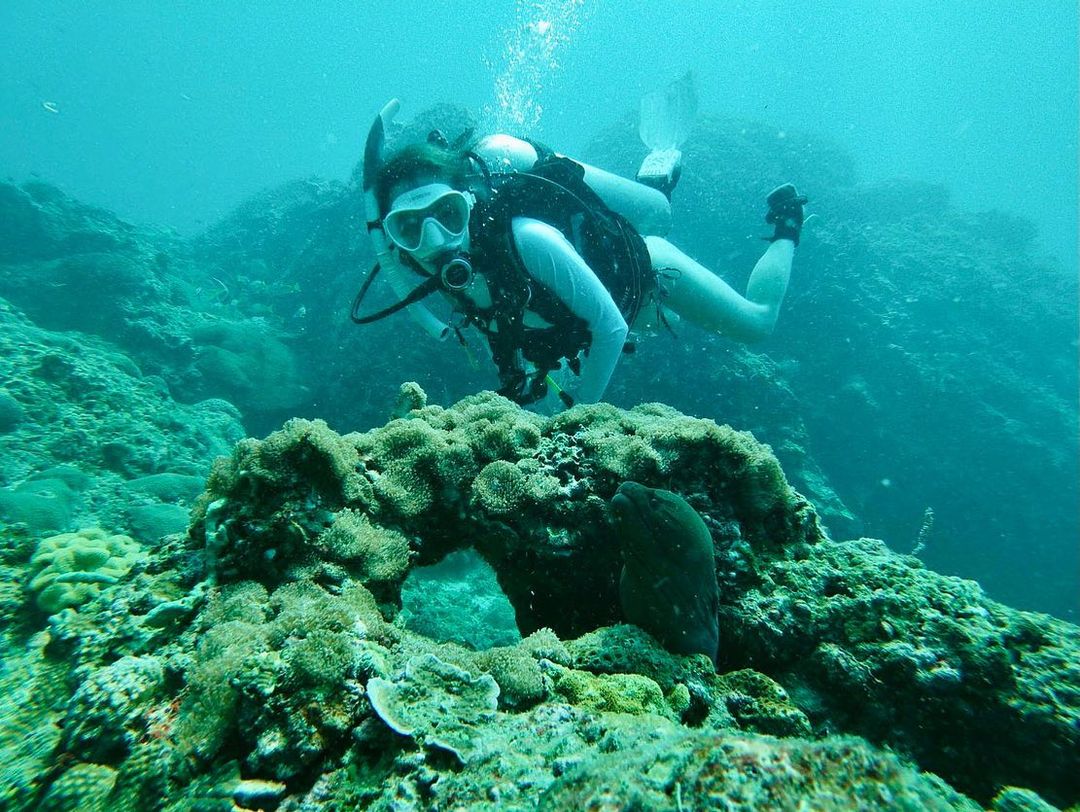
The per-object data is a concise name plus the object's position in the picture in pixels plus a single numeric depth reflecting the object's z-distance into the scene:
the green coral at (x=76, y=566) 1.11
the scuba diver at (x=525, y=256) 1.26
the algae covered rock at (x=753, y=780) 0.30
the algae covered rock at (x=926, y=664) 0.78
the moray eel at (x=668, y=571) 0.85
